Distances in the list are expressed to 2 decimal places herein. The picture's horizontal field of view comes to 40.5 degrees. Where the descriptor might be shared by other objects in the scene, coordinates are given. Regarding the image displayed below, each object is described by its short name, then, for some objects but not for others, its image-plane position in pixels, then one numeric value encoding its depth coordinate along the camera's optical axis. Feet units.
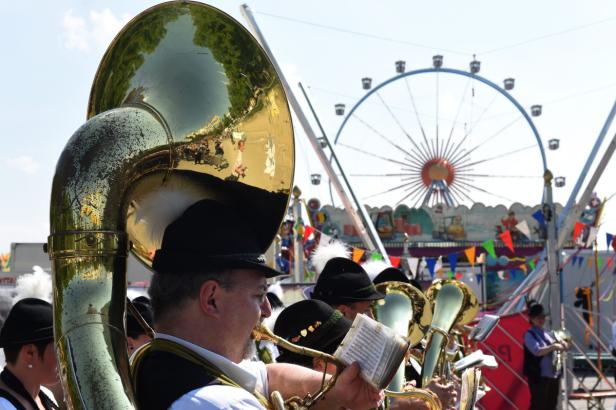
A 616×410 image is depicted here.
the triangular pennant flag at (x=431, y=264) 55.06
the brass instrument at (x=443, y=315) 16.94
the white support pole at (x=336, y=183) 41.98
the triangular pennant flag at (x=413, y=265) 50.84
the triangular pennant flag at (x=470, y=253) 60.48
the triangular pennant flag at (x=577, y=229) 46.37
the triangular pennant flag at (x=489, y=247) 56.08
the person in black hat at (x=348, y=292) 14.44
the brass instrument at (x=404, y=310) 16.49
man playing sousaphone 5.91
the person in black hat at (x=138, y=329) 12.83
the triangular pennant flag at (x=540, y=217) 43.69
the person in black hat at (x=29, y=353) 10.38
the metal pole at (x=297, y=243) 54.39
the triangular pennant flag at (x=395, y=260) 48.39
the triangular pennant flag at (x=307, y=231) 56.44
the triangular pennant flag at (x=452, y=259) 59.71
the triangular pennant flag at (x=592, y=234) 48.19
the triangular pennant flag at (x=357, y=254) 44.13
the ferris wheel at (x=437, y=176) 127.95
